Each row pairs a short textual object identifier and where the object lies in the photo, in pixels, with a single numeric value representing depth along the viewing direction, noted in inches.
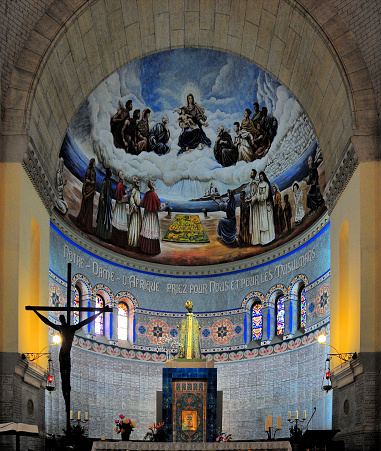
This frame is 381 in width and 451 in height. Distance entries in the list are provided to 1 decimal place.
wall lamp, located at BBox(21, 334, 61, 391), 707.4
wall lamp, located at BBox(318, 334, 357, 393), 752.6
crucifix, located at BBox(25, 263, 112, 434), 617.3
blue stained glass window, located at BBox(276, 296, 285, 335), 1114.1
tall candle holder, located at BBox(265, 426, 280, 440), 1070.4
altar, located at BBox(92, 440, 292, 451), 721.0
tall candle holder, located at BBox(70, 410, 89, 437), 874.1
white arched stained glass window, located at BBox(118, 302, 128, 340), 1165.1
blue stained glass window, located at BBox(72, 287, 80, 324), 1075.4
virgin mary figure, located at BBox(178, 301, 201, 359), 952.3
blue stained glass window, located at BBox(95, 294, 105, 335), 1122.0
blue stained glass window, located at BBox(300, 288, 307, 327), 1064.2
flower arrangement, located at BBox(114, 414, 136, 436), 824.3
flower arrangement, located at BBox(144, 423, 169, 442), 874.8
